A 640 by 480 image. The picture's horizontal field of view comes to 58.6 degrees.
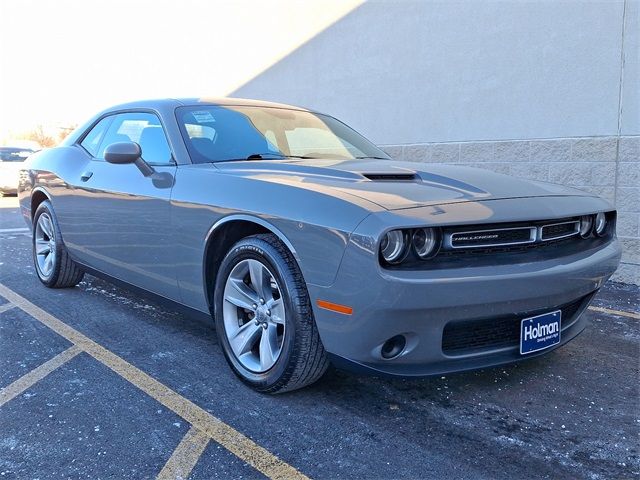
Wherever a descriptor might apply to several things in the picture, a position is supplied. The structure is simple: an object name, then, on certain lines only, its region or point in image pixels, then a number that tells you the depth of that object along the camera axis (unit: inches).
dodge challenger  91.5
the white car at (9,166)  552.7
